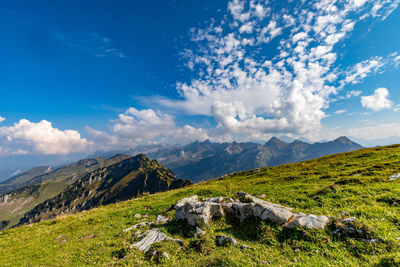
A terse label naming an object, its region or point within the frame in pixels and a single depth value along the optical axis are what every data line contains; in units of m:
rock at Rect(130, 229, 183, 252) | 11.21
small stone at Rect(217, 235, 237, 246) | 9.84
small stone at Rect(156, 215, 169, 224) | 15.78
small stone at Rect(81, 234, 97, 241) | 15.15
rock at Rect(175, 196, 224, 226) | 12.70
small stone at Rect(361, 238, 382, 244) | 7.56
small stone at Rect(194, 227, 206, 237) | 11.44
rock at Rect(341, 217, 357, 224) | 8.92
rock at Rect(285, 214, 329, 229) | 9.26
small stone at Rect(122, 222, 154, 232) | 15.26
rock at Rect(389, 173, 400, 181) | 17.48
